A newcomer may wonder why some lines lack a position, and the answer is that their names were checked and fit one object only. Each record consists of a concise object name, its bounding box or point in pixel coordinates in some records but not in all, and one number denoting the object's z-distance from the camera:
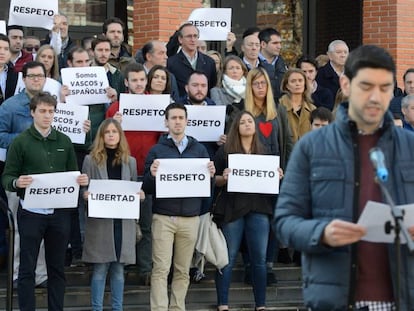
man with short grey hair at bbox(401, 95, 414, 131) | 16.64
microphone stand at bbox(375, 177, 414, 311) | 5.72
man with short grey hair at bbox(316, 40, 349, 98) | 18.29
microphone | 5.64
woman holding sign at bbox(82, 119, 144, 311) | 13.70
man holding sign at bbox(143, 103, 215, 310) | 14.03
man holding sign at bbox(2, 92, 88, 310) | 13.03
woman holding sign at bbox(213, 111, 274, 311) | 14.45
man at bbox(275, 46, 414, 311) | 6.02
